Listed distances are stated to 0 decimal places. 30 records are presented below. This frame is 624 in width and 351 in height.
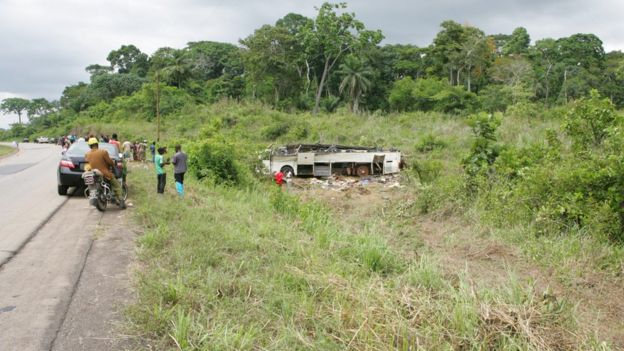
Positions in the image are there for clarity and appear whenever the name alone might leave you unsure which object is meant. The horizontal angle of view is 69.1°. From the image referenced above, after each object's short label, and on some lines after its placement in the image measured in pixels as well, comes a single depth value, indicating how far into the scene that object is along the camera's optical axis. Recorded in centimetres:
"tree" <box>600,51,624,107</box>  4755
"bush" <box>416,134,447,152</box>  2396
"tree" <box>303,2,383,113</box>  4884
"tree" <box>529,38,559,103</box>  4794
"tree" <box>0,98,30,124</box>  10088
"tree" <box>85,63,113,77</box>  8387
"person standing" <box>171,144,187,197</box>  1069
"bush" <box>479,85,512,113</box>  4157
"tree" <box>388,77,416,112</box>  5072
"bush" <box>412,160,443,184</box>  1513
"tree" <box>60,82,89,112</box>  7150
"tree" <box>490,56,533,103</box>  3997
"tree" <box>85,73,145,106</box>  6731
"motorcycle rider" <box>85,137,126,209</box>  882
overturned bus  2070
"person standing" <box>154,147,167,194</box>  1051
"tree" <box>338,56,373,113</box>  5081
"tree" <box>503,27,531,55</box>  6291
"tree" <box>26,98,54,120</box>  9526
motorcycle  843
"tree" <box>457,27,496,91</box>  5016
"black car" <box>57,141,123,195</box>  1044
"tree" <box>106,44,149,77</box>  8300
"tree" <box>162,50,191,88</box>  6144
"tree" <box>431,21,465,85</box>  5259
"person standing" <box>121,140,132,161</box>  1923
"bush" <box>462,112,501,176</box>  1195
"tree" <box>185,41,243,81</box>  6856
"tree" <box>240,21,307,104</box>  4947
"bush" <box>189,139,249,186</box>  1416
